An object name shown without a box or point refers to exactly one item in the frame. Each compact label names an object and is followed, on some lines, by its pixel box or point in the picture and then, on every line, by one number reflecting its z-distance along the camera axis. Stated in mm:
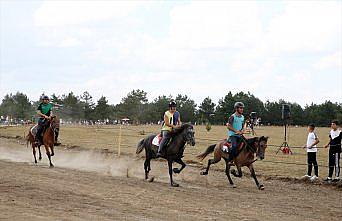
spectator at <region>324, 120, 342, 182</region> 16031
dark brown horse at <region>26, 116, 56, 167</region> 19531
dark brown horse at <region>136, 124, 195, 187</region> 14740
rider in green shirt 19436
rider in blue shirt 15148
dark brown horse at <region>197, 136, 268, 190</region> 14572
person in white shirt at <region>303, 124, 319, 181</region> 16625
